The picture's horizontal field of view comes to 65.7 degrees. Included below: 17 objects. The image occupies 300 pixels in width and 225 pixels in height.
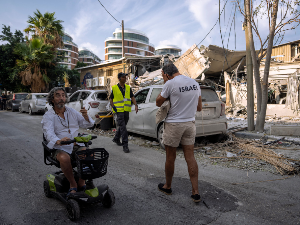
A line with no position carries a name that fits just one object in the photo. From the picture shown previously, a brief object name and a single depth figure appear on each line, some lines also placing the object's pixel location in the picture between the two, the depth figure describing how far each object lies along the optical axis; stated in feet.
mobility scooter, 8.54
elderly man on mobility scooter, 9.48
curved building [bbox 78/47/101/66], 332.39
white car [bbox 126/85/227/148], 19.63
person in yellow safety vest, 20.21
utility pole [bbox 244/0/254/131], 25.09
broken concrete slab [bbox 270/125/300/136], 22.50
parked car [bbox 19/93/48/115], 52.04
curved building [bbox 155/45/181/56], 301.18
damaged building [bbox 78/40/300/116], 38.37
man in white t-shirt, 10.54
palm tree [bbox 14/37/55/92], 72.90
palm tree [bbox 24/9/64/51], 76.84
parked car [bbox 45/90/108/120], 29.91
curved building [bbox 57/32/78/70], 291.99
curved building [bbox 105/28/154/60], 273.13
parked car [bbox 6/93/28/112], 64.03
